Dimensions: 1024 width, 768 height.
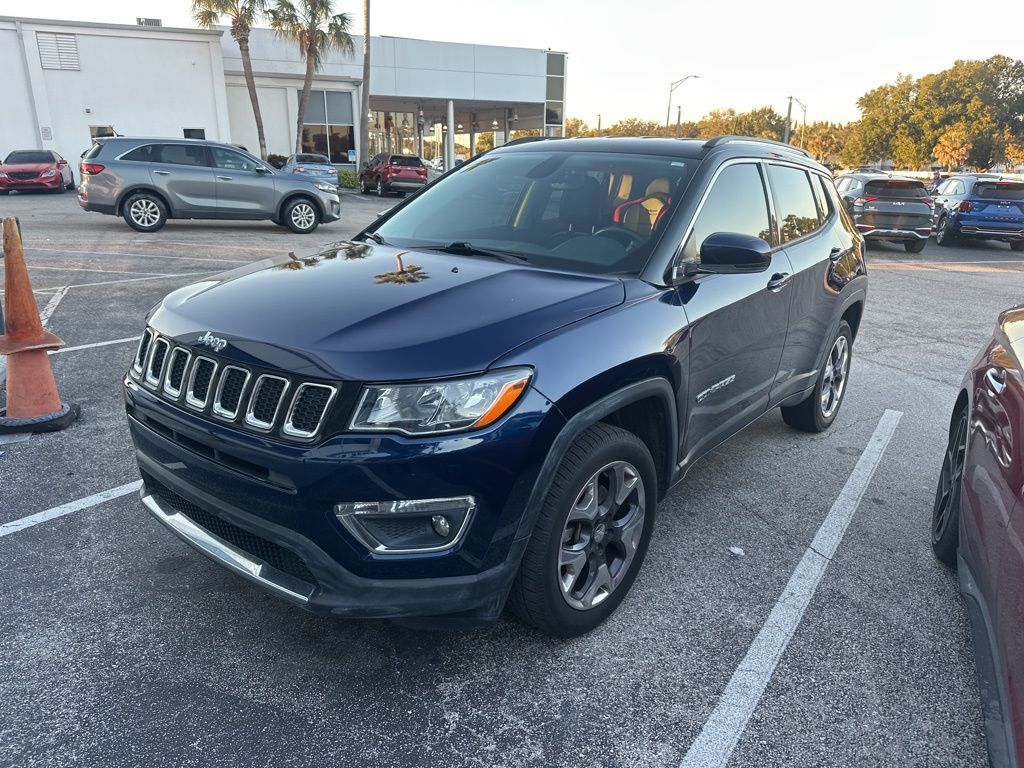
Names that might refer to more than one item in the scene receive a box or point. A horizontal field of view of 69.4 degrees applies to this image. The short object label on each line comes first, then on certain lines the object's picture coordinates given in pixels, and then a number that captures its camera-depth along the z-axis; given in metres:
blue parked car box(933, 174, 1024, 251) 16.59
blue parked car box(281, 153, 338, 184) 24.20
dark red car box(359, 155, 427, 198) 26.09
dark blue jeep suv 2.18
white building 27.19
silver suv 13.53
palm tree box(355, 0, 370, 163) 30.08
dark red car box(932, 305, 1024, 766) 1.91
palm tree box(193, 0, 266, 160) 28.14
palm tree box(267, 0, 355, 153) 29.83
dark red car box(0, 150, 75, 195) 22.50
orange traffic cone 4.40
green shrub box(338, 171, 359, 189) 30.45
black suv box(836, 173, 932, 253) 15.35
